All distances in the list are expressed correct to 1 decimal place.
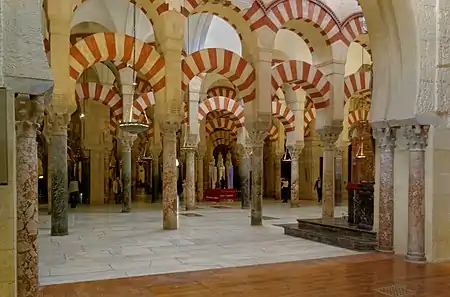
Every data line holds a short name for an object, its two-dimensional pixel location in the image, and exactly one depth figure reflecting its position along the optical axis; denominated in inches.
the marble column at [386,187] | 196.9
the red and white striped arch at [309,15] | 319.9
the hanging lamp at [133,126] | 308.3
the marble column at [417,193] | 184.2
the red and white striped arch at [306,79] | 339.9
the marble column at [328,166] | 328.2
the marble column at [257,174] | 309.0
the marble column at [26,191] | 113.7
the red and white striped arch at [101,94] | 438.0
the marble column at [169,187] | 286.8
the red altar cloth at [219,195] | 586.1
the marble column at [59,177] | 262.4
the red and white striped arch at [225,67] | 313.7
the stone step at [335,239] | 207.3
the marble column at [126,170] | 416.8
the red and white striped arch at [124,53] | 282.7
